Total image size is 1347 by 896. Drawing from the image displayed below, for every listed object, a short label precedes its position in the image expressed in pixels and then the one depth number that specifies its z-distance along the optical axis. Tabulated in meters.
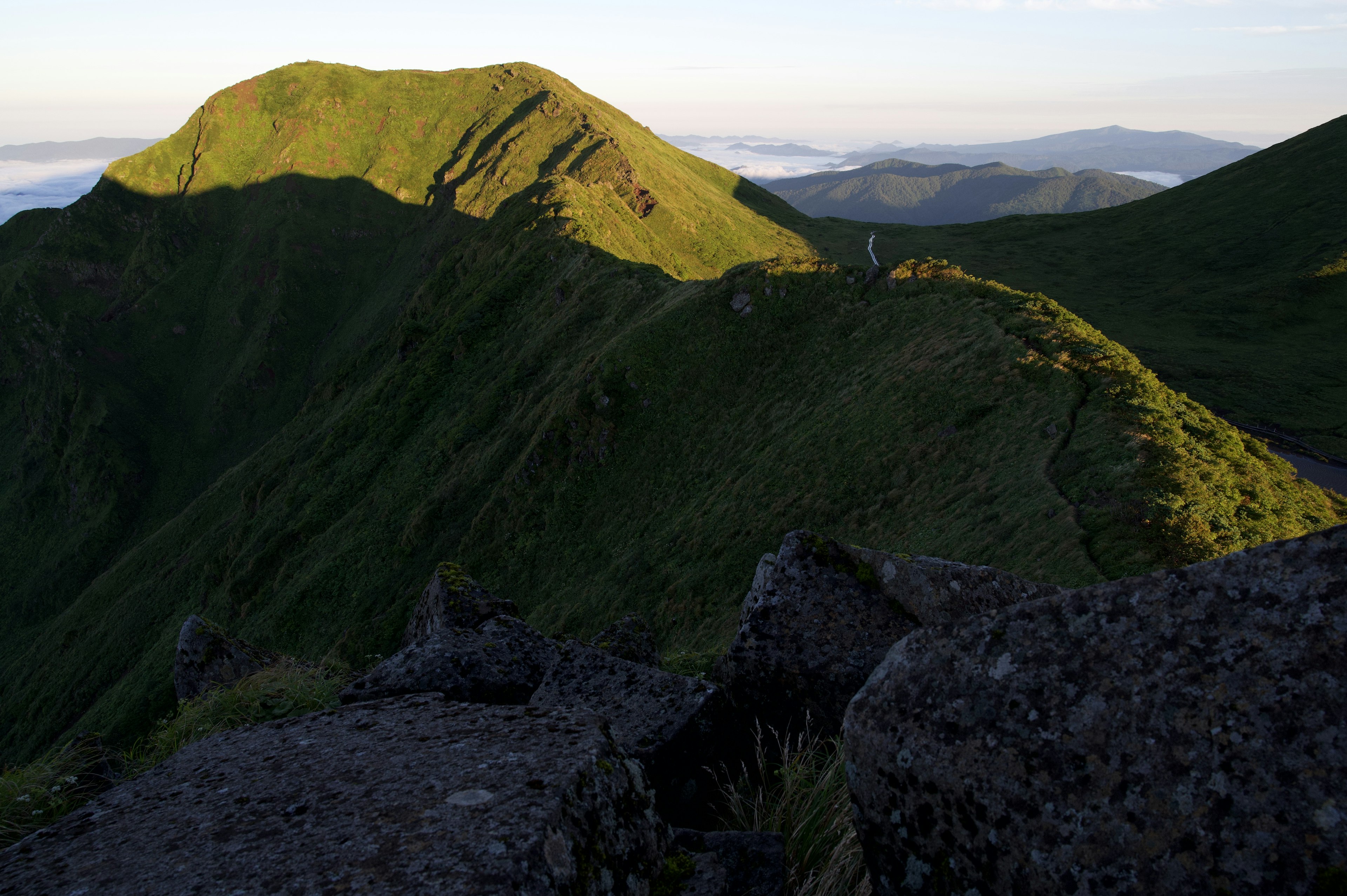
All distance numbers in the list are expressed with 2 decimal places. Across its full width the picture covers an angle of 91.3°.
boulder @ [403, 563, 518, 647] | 10.98
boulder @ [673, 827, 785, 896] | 4.97
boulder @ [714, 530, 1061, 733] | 7.41
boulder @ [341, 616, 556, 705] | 7.54
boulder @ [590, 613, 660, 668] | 9.80
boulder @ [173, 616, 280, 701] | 10.11
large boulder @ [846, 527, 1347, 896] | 3.27
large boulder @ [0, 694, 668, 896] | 4.00
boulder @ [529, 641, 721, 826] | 6.64
